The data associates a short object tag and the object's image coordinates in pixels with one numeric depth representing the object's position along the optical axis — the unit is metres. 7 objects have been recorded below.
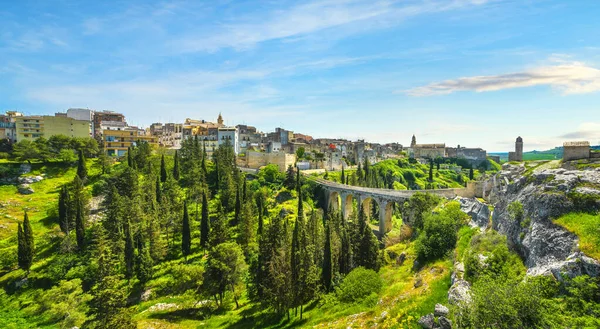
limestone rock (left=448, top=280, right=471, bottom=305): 21.69
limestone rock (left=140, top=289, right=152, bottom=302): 45.88
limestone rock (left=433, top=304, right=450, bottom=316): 21.64
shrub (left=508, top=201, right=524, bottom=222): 26.67
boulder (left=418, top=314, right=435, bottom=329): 22.16
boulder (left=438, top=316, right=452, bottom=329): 20.56
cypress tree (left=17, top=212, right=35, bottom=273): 49.84
